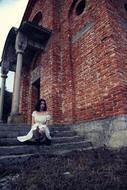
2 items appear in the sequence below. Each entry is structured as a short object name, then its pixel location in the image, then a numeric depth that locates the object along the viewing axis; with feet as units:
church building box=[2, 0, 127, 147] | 17.39
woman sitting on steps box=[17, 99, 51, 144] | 14.78
